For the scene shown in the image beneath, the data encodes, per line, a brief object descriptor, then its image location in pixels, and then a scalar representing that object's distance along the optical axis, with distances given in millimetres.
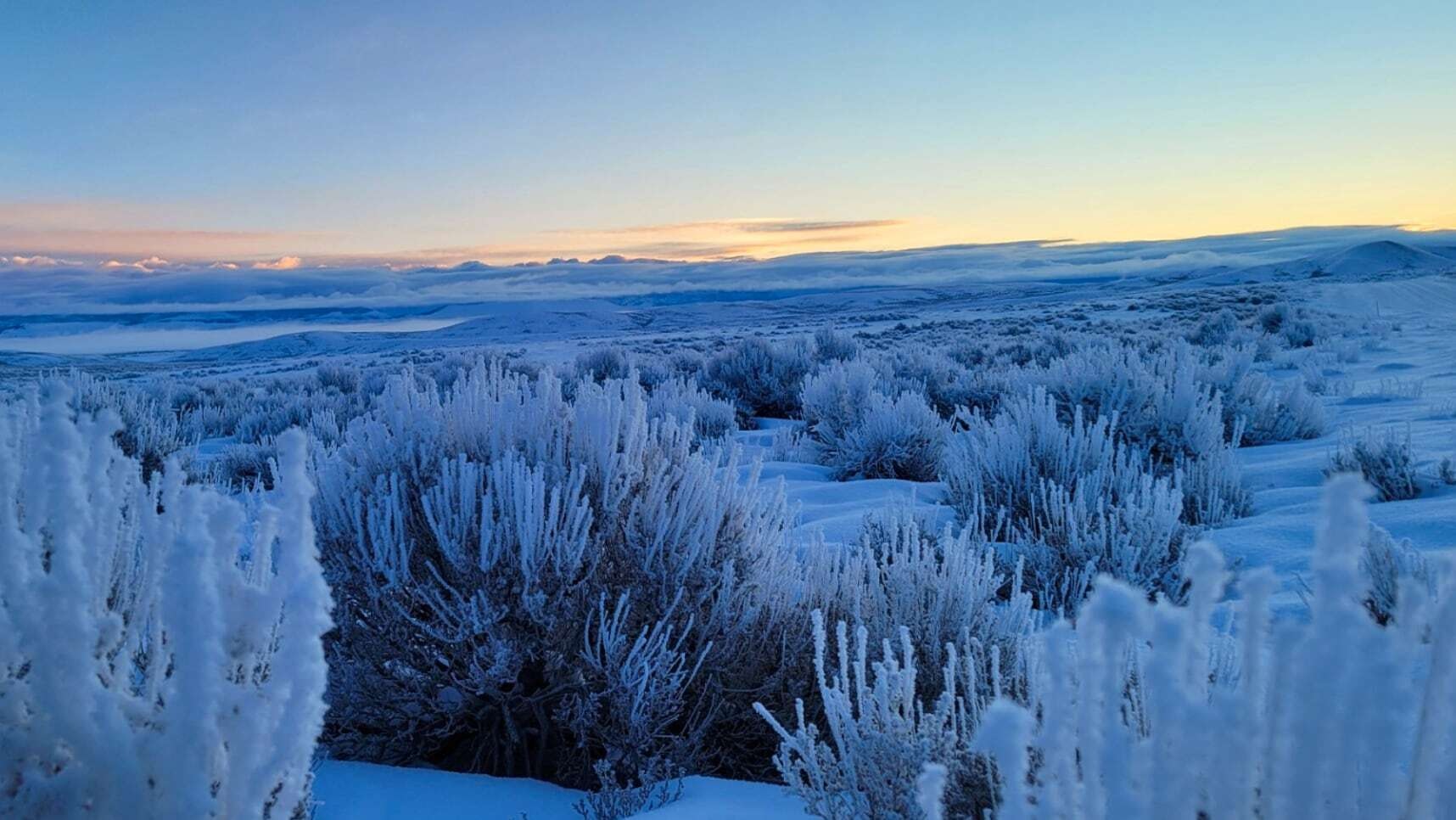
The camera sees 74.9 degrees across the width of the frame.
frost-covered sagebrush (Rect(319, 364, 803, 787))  2734
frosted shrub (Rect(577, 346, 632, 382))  14494
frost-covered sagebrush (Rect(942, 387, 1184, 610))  3953
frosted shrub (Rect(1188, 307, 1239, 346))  18112
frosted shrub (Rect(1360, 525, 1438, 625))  3275
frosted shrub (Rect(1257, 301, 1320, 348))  17703
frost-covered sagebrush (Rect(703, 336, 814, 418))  12242
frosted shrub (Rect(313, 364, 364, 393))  16875
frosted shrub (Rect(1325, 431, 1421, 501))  5234
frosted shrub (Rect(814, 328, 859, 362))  15250
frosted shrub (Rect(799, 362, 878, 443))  8367
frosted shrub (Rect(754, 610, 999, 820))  1947
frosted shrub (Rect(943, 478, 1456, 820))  956
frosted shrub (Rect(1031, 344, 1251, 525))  5203
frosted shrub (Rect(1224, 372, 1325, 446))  7625
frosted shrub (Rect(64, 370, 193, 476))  7188
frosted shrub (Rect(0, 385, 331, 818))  1129
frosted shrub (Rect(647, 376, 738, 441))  7250
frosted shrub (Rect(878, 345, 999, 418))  9836
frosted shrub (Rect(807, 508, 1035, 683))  2896
